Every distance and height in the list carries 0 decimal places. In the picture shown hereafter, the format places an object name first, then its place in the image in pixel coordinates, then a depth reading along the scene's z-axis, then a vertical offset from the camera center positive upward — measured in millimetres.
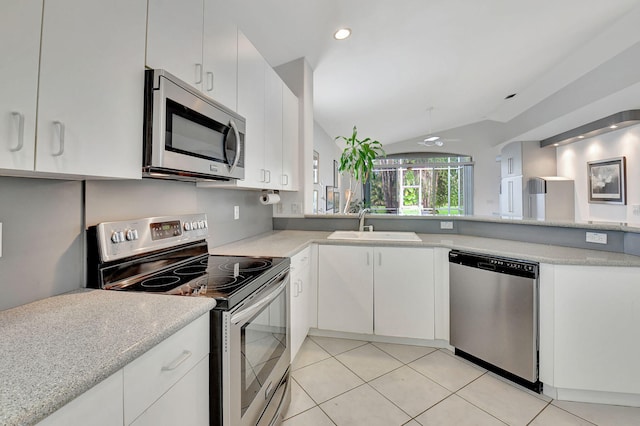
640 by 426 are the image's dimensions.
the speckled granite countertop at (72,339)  500 -303
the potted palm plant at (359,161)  2943 +601
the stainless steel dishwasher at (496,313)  1799 -656
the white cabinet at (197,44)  1104 +787
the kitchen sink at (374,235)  2561 -167
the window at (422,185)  7449 +913
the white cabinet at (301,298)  1979 -619
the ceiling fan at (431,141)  4961 +1372
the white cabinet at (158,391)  579 -425
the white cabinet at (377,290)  2271 -597
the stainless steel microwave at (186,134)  1058 +372
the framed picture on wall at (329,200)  5803 +377
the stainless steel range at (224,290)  1000 -288
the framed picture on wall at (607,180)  4195 +602
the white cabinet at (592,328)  1619 -642
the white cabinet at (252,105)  1753 +743
